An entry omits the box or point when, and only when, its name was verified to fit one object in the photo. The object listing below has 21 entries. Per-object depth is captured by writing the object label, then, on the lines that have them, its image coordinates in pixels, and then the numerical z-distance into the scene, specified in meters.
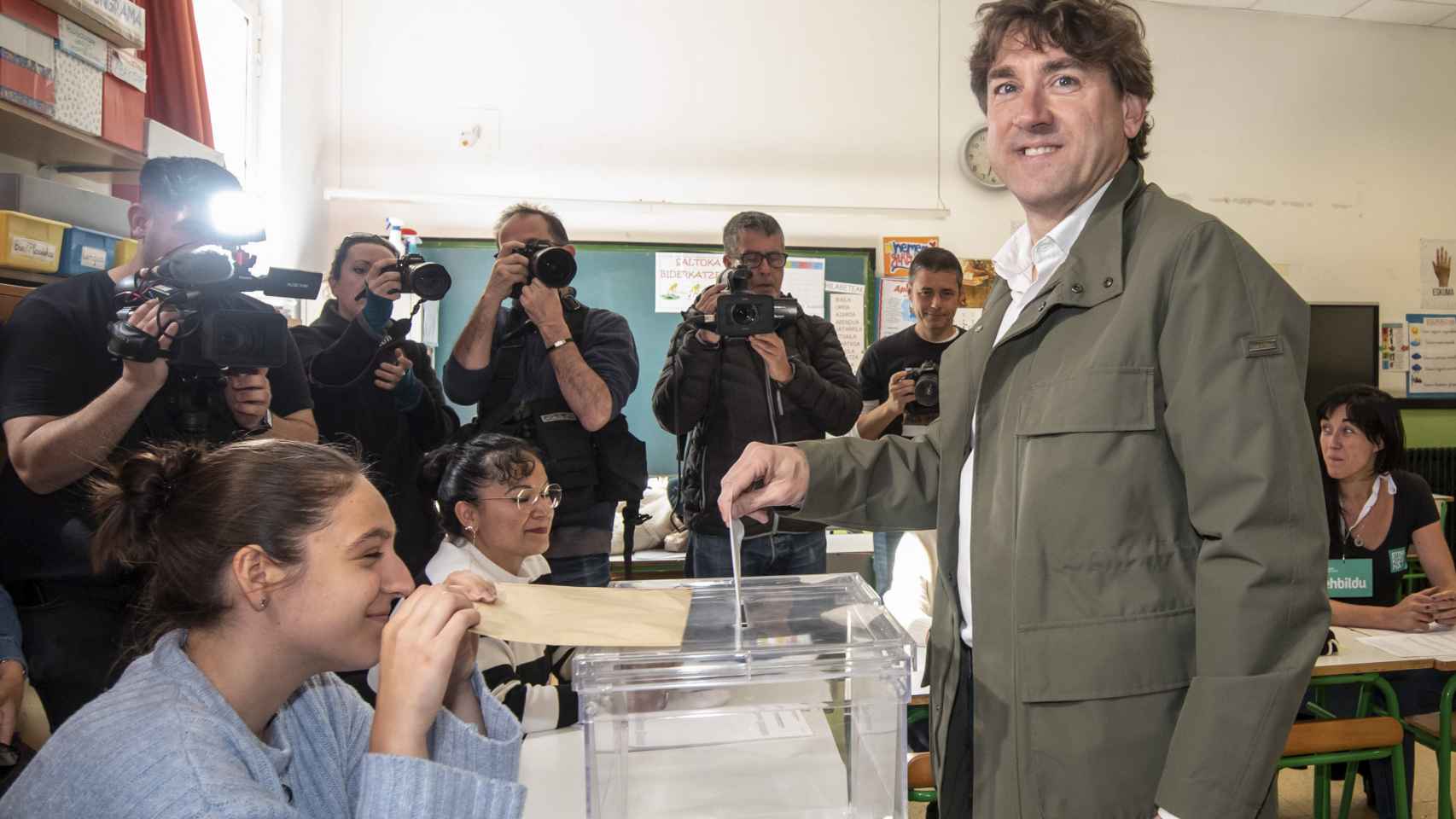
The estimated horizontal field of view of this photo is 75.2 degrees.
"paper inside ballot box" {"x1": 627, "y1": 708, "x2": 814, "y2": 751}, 0.95
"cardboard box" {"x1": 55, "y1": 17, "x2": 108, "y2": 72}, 2.06
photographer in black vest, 2.22
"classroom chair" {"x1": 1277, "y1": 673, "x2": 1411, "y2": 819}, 2.02
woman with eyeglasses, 1.97
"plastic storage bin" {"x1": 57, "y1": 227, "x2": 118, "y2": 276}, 2.05
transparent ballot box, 0.84
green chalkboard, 4.75
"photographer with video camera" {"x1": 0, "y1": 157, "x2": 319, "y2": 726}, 1.58
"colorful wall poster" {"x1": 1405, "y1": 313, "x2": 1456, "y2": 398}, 5.41
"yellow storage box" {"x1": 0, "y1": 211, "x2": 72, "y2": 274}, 1.85
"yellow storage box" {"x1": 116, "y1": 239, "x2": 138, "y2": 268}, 2.24
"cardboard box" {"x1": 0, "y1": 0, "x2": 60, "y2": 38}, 1.91
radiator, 5.19
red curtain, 2.87
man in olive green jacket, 0.88
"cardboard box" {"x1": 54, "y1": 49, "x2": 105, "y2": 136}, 2.05
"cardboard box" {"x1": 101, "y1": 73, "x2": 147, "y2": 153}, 2.22
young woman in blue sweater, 0.84
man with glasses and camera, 2.41
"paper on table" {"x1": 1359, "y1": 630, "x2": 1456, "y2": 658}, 2.30
